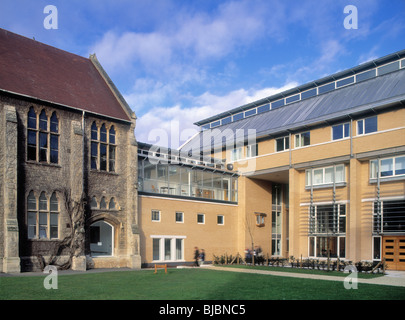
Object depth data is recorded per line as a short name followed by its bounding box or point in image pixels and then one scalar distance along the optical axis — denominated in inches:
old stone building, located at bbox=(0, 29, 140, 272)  935.7
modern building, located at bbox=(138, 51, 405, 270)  1163.9
